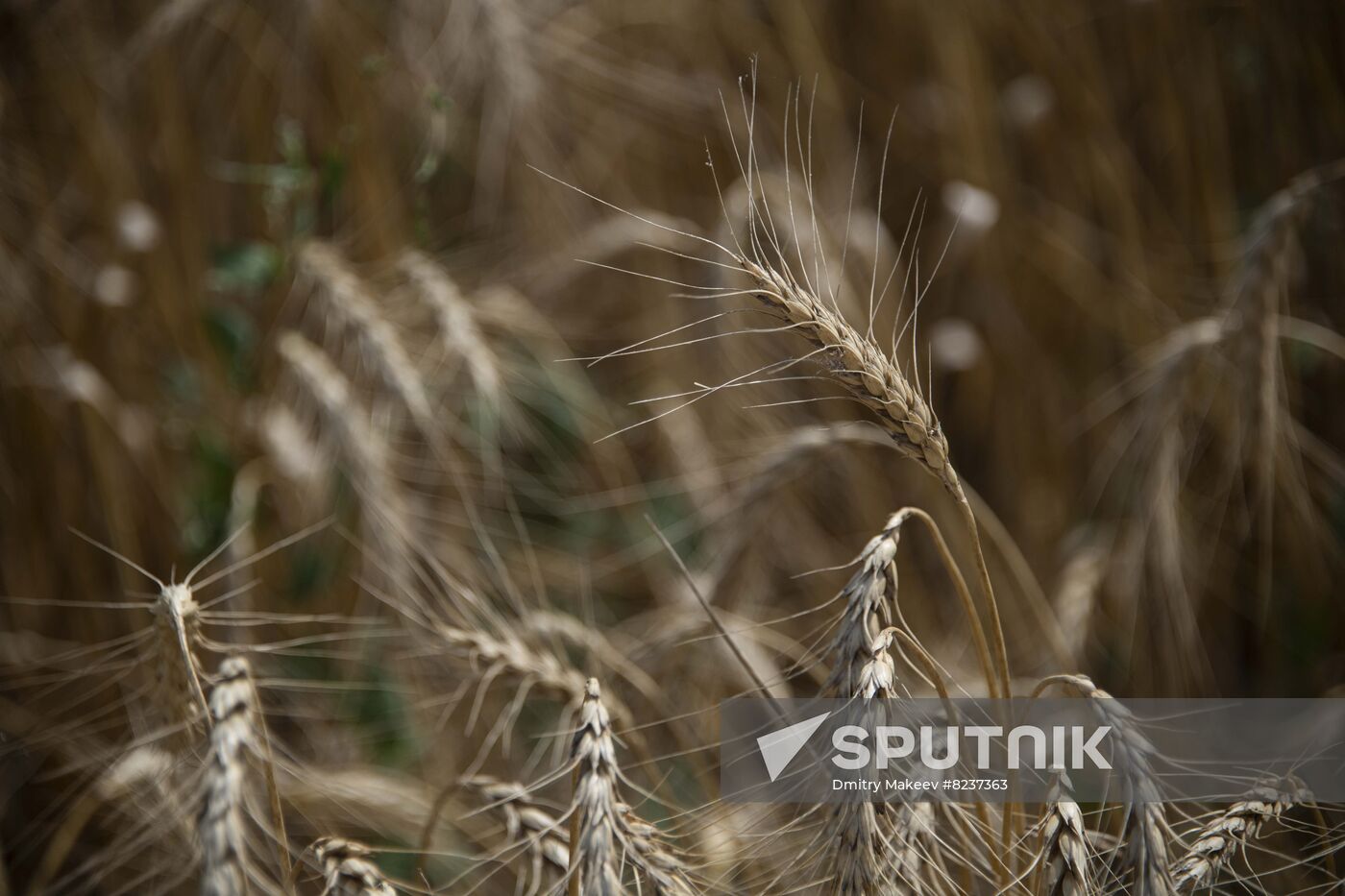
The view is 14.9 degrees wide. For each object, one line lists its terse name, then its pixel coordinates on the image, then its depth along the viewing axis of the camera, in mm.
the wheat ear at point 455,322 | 1652
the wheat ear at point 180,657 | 1485
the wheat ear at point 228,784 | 1442
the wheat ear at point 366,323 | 1648
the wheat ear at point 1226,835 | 1466
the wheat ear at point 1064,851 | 1440
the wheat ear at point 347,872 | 1482
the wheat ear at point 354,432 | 1638
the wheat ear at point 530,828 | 1510
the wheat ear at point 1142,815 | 1437
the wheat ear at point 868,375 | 1455
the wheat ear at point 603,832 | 1442
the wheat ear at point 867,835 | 1441
